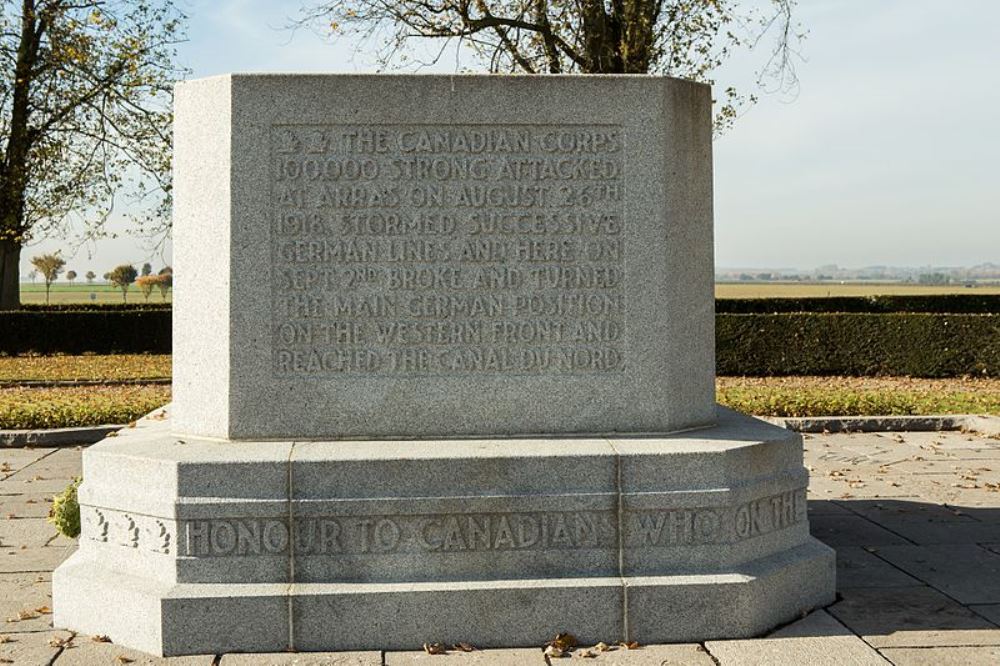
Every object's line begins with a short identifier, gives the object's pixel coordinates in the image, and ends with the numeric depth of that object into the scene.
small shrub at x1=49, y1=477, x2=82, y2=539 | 5.60
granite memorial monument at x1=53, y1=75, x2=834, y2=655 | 4.66
